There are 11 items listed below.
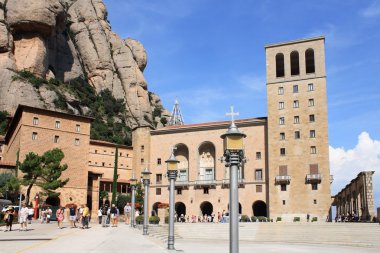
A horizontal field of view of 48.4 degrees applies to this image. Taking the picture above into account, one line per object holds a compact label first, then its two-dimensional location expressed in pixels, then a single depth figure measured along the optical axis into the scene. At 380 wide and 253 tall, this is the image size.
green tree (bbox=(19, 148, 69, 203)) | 46.06
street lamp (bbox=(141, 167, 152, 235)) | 24.13
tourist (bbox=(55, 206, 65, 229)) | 29.06
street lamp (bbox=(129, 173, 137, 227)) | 32.84
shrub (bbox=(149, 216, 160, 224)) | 37.65
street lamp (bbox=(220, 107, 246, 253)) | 10.52
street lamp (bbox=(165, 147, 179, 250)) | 16.97
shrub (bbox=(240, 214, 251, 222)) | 52.15
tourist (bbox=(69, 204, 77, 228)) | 29.86
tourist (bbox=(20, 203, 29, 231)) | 26.25
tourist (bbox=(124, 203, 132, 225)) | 39.15
